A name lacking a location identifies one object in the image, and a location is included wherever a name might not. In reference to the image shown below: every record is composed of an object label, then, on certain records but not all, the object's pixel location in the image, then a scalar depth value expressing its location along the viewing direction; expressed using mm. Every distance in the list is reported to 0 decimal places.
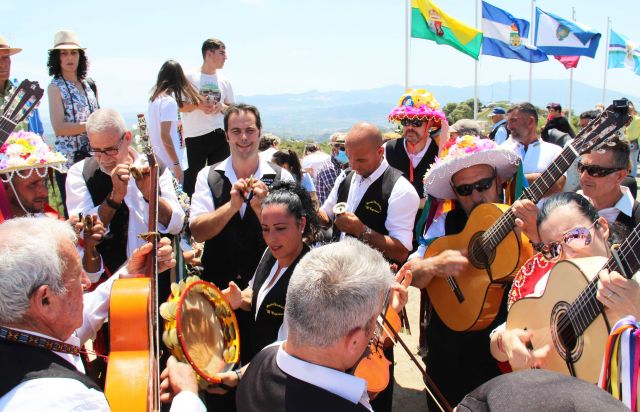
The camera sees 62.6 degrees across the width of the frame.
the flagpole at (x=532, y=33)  16070
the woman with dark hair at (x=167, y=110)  5965
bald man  3656
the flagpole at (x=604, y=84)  32947
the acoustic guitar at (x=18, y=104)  3057
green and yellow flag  10312
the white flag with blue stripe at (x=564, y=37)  14133
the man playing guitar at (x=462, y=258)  3436
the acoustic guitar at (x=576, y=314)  1982
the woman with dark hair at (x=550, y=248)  2369
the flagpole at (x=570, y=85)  27797
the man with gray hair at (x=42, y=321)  1523
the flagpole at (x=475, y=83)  15926
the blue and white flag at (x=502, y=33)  13547
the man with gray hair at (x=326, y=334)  1660
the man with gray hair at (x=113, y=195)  3482
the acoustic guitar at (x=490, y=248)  2928
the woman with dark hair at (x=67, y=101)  5031
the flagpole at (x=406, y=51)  10984
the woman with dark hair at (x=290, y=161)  6090
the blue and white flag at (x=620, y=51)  20328
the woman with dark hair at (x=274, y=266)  2926
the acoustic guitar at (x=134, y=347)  2088
